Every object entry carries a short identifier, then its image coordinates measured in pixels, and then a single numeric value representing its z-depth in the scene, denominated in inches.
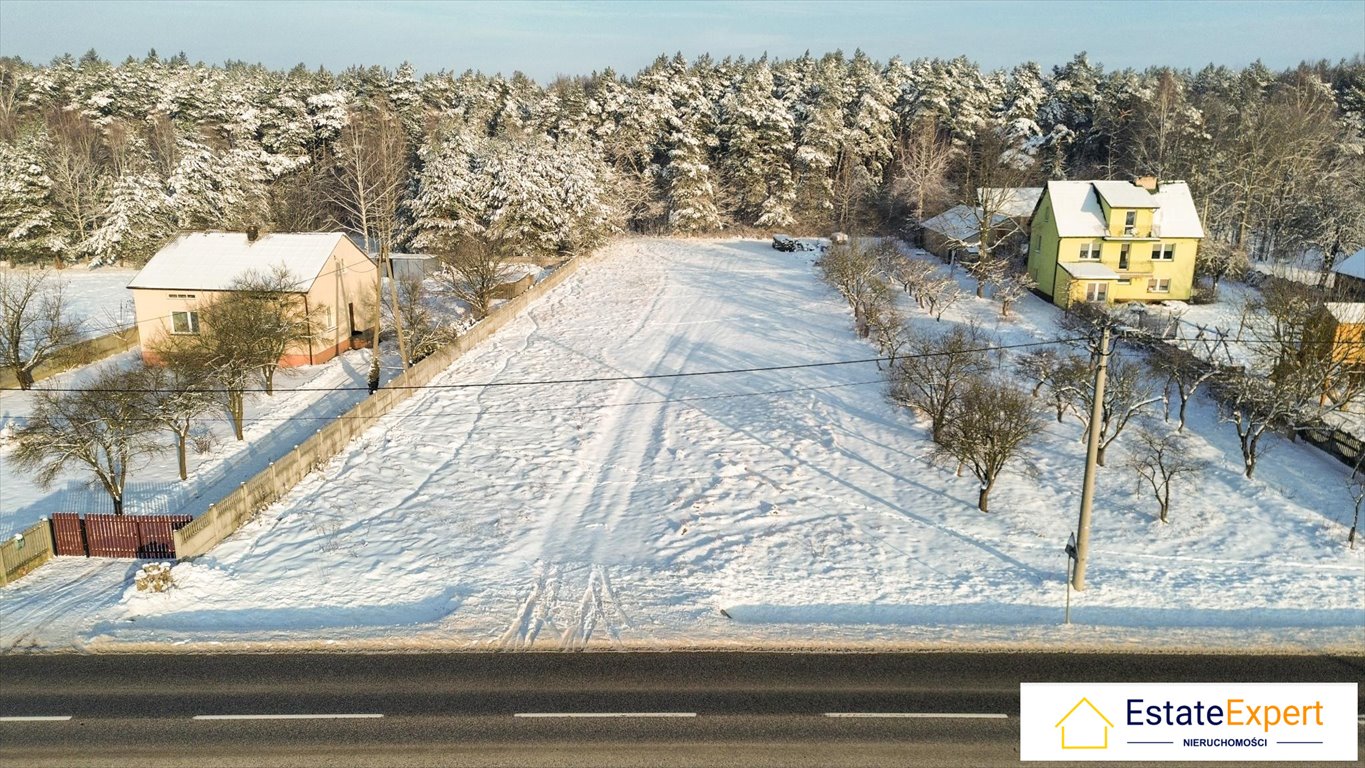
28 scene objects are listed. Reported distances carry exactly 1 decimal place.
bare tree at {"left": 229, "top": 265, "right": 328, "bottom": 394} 1120.8
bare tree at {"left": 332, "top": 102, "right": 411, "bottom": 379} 2285.9
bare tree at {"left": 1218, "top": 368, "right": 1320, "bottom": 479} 932.0
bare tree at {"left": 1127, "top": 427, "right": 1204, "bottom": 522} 852.0
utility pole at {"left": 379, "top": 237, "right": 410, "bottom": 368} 1270.9
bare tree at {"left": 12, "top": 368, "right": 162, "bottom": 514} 834.8
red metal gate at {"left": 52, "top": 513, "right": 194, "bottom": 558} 760.3
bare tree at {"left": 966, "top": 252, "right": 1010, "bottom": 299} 1845.5
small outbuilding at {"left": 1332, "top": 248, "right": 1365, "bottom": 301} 1490.0
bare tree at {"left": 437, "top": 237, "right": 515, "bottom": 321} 1699.1
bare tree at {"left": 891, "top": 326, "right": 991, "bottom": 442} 1022.4
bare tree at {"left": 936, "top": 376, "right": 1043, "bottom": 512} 850.8
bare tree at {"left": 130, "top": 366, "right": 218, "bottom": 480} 918.4
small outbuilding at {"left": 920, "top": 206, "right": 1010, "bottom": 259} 2153.2
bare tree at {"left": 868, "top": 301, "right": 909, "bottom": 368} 1344.7
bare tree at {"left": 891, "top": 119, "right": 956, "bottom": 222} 2810.0
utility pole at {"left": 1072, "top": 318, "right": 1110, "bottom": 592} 642.3
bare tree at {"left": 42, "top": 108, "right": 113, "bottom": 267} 2358.5
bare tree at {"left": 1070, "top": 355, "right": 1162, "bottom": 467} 968.3
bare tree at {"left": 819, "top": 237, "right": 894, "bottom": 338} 1594.5
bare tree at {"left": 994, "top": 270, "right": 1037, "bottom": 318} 1649.9
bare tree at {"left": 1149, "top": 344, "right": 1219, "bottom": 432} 1087.6
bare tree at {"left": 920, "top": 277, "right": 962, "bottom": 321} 1668.3
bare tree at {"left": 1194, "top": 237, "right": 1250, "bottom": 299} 1865.2
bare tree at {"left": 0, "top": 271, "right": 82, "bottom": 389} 1254.9
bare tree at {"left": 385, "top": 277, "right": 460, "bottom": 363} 1387.8
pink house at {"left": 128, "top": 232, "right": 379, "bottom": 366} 1352.1
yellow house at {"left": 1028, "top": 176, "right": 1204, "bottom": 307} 1763.0
